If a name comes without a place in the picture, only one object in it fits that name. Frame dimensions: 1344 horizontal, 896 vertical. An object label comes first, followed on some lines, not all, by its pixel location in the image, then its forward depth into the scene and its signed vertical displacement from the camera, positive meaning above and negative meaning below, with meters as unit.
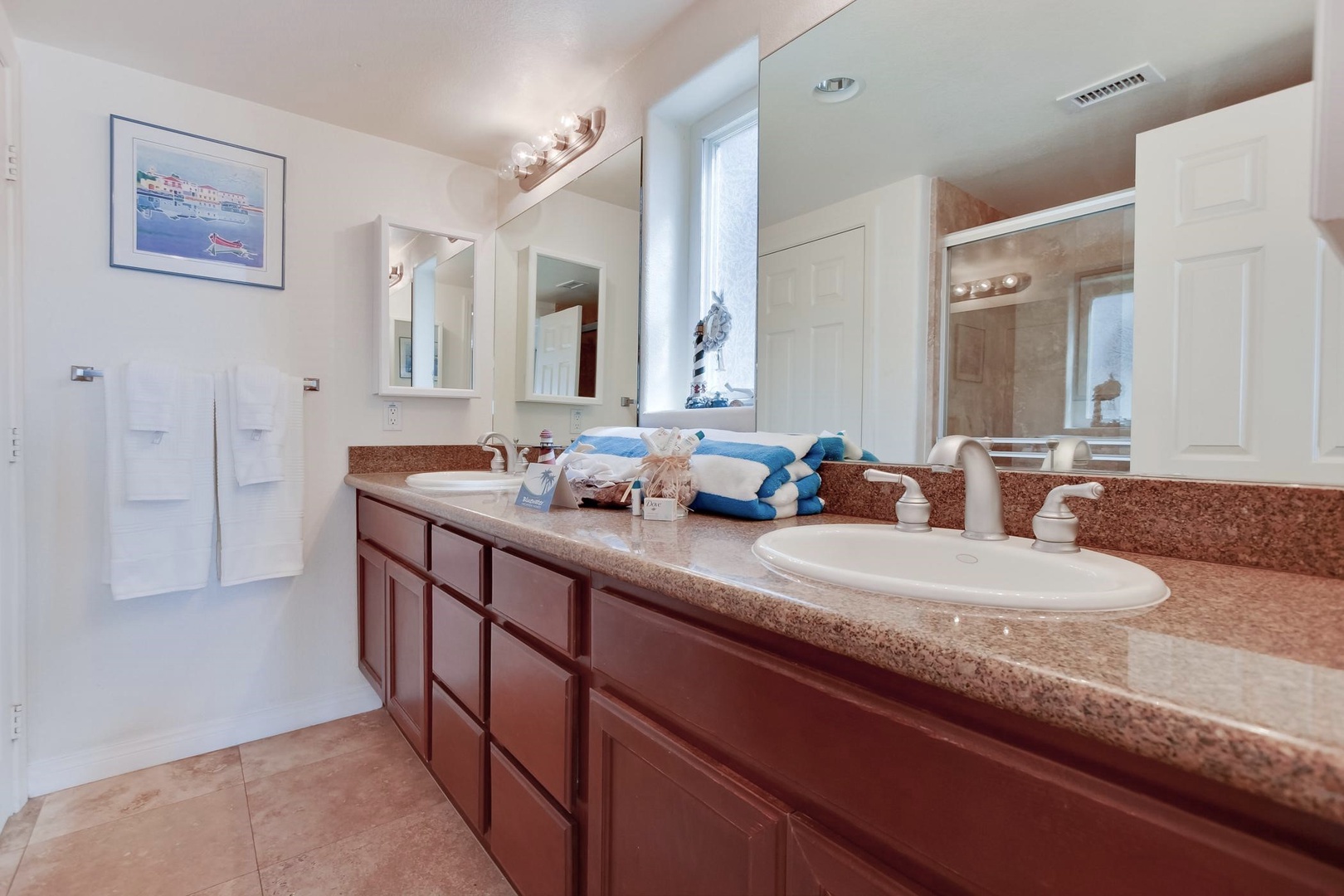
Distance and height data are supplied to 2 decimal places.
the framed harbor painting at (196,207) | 1.87 +0.74
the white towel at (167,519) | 1.76 -0.27
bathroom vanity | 0.36 -0.25
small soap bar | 1.16 -0.14
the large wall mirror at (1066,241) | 0.75 +0.32
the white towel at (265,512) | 1.93 -0.27
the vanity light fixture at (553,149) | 2.08 +1.05
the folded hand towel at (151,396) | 1.77 +0.10
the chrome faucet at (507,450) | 2.20 -0.06
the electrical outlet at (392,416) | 2.37 +0.07
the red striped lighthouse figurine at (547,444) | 2.00 -0.03
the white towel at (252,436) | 1.94 -0.02
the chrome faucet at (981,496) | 0.87 -0.08
